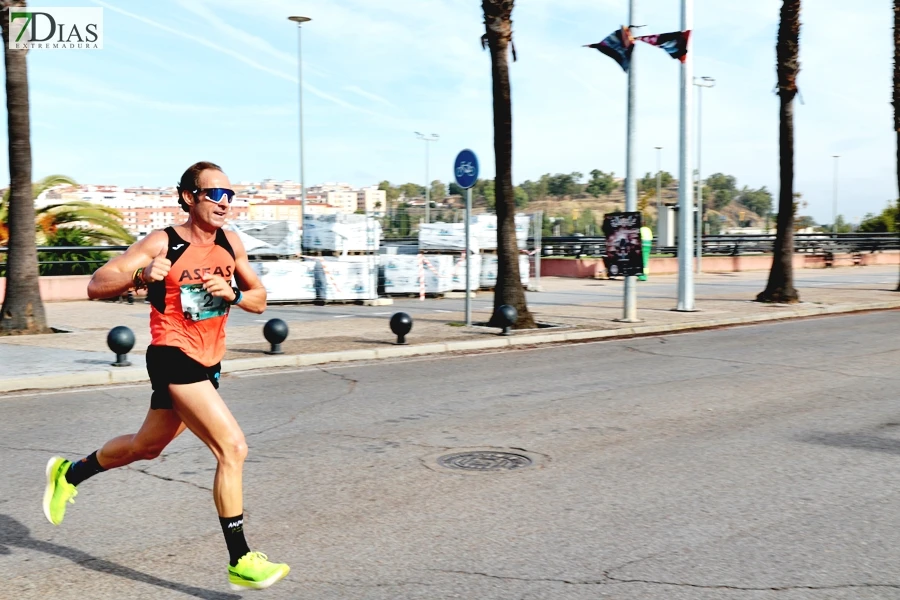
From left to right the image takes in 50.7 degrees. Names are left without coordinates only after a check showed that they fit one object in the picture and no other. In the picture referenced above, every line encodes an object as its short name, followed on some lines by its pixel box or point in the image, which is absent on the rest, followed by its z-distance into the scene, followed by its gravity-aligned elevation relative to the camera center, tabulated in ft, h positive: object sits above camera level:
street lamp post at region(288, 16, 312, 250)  112.88 +23.99
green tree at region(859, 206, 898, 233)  200.23 +4.16
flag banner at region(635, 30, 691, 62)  56.59 +11.97
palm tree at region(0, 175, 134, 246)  78.07 +2.15
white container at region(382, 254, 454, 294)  74.95 -2.29
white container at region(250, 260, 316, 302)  68.39 -2.48
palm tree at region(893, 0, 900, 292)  83.87 +16.52
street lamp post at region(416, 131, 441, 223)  208.44 +23.13
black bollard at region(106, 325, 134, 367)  35.04 -3.55
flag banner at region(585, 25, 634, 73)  54.03 +11.28
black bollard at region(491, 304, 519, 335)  46.09 -3.53
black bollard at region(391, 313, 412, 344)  42.88 -3.65
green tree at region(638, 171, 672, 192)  520.34 +38.99
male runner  13.44 -1.04
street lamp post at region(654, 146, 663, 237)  98.12 +2.58
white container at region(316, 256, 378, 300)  69.00 -2.45
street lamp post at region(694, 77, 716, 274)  136.46 +20.41
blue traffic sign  49.06 +3.93
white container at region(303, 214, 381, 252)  70.64 +0.86
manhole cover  21.40 -5.01
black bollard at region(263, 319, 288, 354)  39.40 -3.63
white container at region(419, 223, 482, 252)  79.66 +0.58
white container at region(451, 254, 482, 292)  77.92 -2.40
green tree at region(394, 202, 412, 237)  90.07 +2.19
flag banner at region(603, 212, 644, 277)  53.83 -0.07
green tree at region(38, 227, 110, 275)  72.54 -1.02
